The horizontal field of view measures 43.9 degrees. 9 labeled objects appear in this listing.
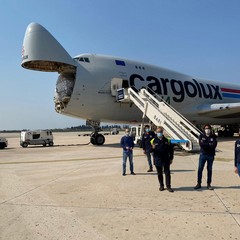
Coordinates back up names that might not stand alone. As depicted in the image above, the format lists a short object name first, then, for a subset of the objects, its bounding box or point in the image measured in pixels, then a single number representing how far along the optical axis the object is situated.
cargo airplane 21.97
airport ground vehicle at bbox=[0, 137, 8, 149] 28.41
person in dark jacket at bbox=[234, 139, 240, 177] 7.33
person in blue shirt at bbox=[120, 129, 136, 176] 10.83
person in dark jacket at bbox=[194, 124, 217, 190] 8.35
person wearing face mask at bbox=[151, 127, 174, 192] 8.20
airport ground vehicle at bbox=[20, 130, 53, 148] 30.23
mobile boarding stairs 17.45
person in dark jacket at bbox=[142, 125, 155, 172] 11.17
